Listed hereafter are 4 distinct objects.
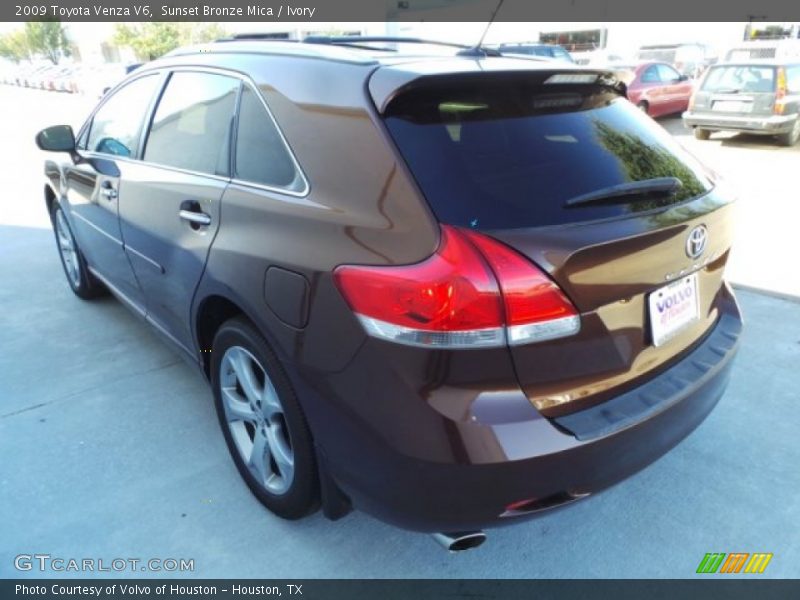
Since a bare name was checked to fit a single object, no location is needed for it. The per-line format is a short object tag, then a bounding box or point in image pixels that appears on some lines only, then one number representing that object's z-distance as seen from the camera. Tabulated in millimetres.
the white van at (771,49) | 18391
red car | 13133
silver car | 10094
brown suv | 1604
